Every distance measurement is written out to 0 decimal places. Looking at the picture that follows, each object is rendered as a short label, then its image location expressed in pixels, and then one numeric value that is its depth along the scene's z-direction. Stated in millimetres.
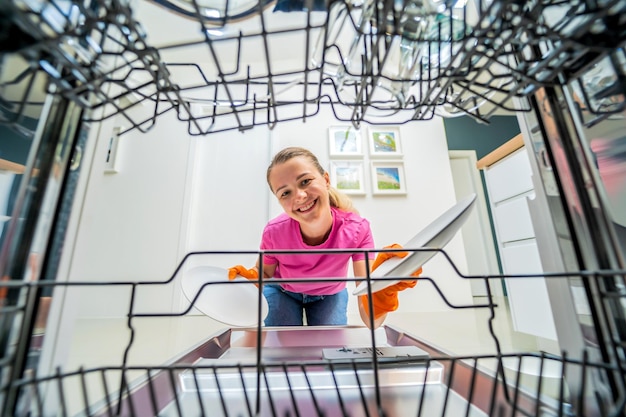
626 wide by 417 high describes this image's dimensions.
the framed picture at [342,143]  2314
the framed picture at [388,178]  2301
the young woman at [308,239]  673
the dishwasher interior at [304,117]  206
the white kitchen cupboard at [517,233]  1043
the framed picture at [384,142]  2352
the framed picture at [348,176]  2277
